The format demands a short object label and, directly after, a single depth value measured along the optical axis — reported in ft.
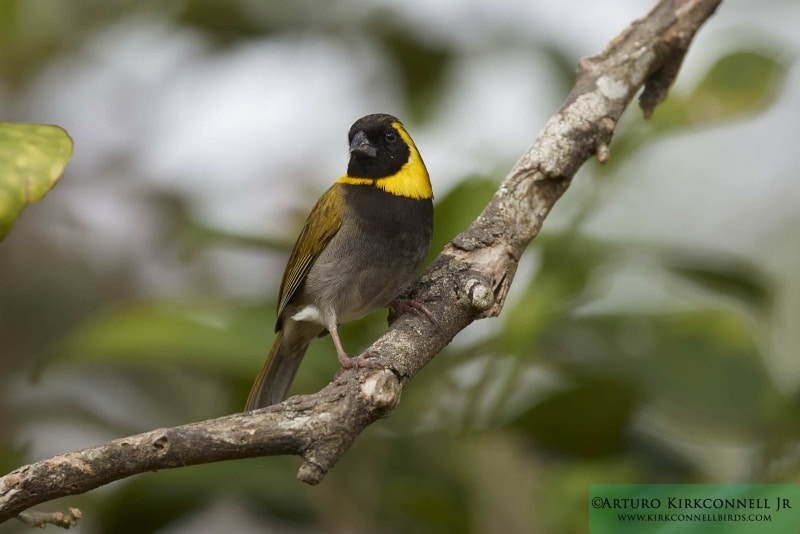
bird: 16.65
